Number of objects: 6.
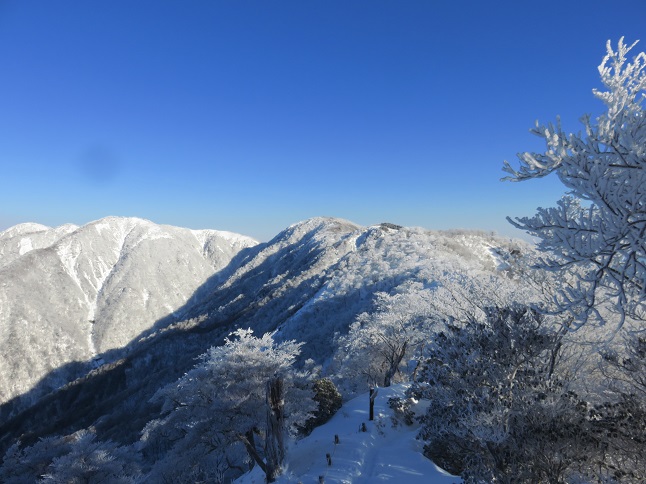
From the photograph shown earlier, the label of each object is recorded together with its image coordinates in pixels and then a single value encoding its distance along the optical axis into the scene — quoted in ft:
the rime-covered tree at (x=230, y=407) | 48.85
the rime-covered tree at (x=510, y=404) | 27.61
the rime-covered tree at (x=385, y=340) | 94.94
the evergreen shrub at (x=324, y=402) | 71.72
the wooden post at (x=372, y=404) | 62.13
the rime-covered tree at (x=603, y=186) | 13.64
